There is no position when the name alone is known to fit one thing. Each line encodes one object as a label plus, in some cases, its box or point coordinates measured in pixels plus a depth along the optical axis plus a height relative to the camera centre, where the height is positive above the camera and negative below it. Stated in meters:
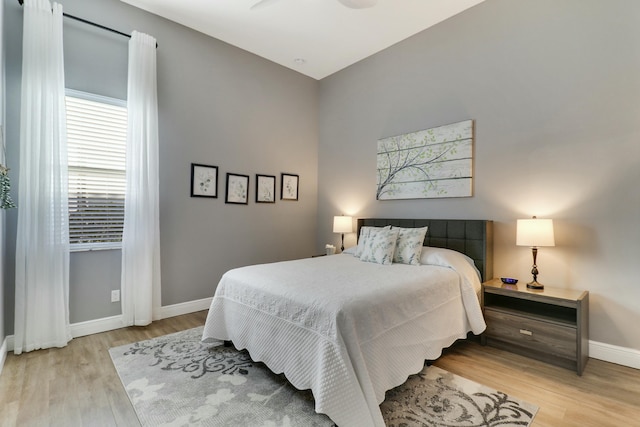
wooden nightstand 2.33 -0.90
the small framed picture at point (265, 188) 4.33 +0.30
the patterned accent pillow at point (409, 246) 3.00 -0.35
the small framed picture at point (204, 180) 3.71 +0.35
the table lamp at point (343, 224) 4.27 -0.20
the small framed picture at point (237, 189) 4.03 +0.27
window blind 2.94 +0.38
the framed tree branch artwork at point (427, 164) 3.32 +0.57
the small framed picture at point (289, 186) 4.62 +0.35
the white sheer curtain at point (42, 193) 2.58 +0.12
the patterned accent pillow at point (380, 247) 3.07 -0.37
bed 1.63 -0.71
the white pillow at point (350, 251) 3.64 -0.49
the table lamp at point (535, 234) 2.54 -0.18
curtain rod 2.86 +1.78
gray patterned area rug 1.76 -1.21
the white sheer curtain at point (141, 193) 3.11 +0.16
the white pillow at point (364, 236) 3.39 -0.29
